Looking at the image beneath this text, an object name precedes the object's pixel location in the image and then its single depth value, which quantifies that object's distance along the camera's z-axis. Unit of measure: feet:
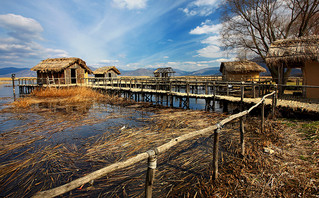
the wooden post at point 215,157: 11.68
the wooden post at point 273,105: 27.07
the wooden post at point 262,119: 21.33
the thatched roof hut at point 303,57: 33.50
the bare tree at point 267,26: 54.11
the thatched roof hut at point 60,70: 77.77
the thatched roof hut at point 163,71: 119.47
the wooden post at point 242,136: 14.97
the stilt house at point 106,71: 111.65
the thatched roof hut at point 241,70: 81.20
